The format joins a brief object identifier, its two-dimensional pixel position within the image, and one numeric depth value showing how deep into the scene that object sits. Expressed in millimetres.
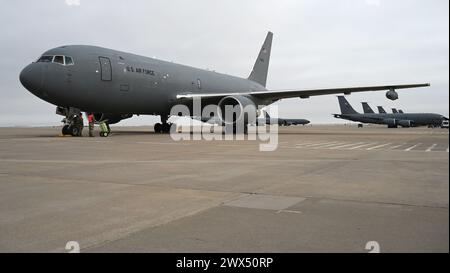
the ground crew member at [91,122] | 19473
